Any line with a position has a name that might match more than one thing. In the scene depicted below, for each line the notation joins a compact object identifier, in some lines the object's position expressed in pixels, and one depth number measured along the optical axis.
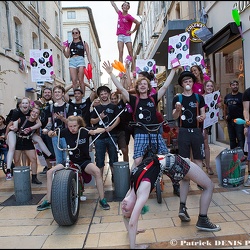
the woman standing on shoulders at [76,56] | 7.02
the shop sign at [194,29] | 9.64
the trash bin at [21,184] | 5.10
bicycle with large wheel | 3.76
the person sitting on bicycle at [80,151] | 4.51
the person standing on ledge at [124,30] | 6.81
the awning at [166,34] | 10.12
